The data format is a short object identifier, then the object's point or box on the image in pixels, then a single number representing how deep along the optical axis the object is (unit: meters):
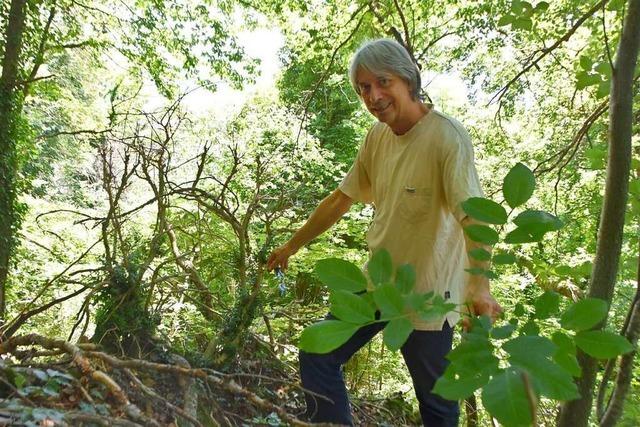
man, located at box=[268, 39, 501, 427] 1.71
